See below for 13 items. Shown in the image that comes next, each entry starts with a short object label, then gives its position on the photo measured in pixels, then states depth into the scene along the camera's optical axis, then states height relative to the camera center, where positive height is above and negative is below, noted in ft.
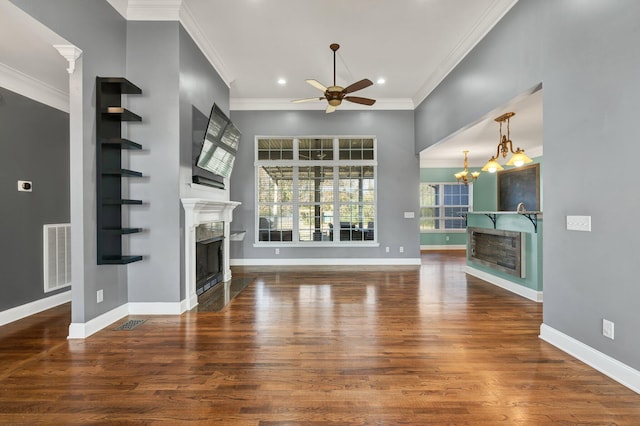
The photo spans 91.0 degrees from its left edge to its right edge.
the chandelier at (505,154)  16.75 +3.22
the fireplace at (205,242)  12.39 -1.23
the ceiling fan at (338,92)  13.28 +5.46
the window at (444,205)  33.63 +0.89
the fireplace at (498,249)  14.48 -1.89
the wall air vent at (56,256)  12.71 -1.67
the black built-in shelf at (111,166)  10.16 +1.66
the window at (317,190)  22.21 +1.71
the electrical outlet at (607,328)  7.27 -2.72
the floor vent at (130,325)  10.49 -3.74
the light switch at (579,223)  7.88 -0.28
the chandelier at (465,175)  27.76 +3.39
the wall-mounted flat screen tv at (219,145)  12.91 +3.17
